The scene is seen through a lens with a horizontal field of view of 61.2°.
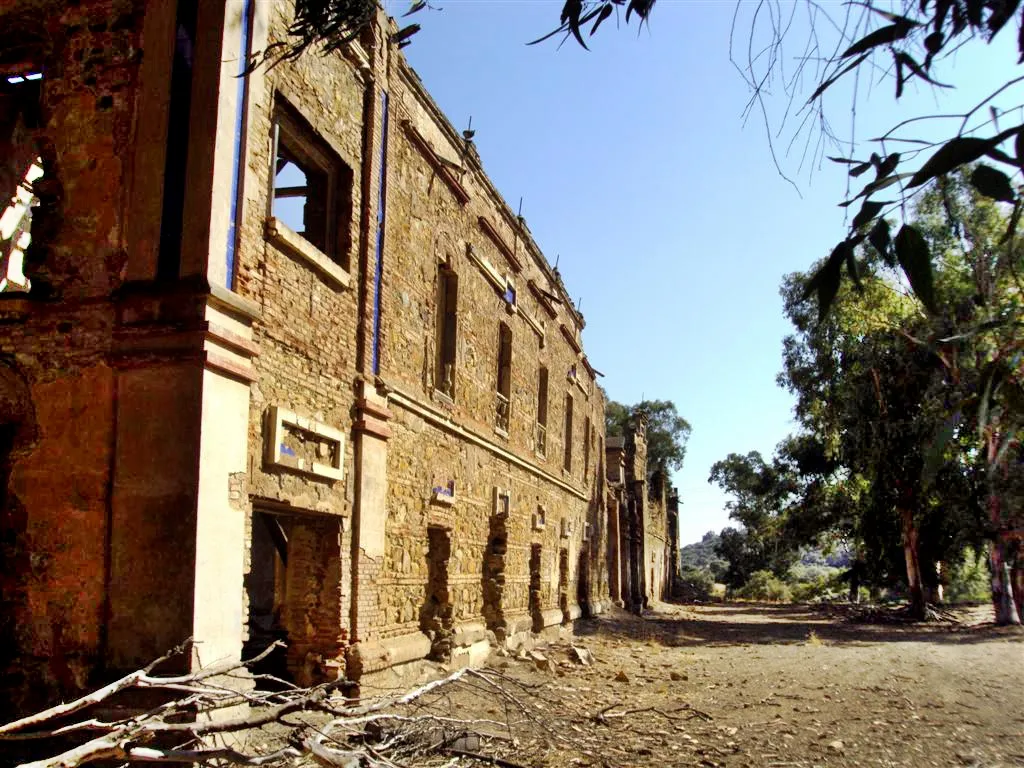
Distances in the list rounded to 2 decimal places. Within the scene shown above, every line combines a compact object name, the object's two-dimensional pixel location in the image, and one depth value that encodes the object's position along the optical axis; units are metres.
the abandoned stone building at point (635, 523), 29.41
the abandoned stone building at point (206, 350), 6.75
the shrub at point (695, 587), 50.38
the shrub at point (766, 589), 53.25
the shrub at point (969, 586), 49.38
